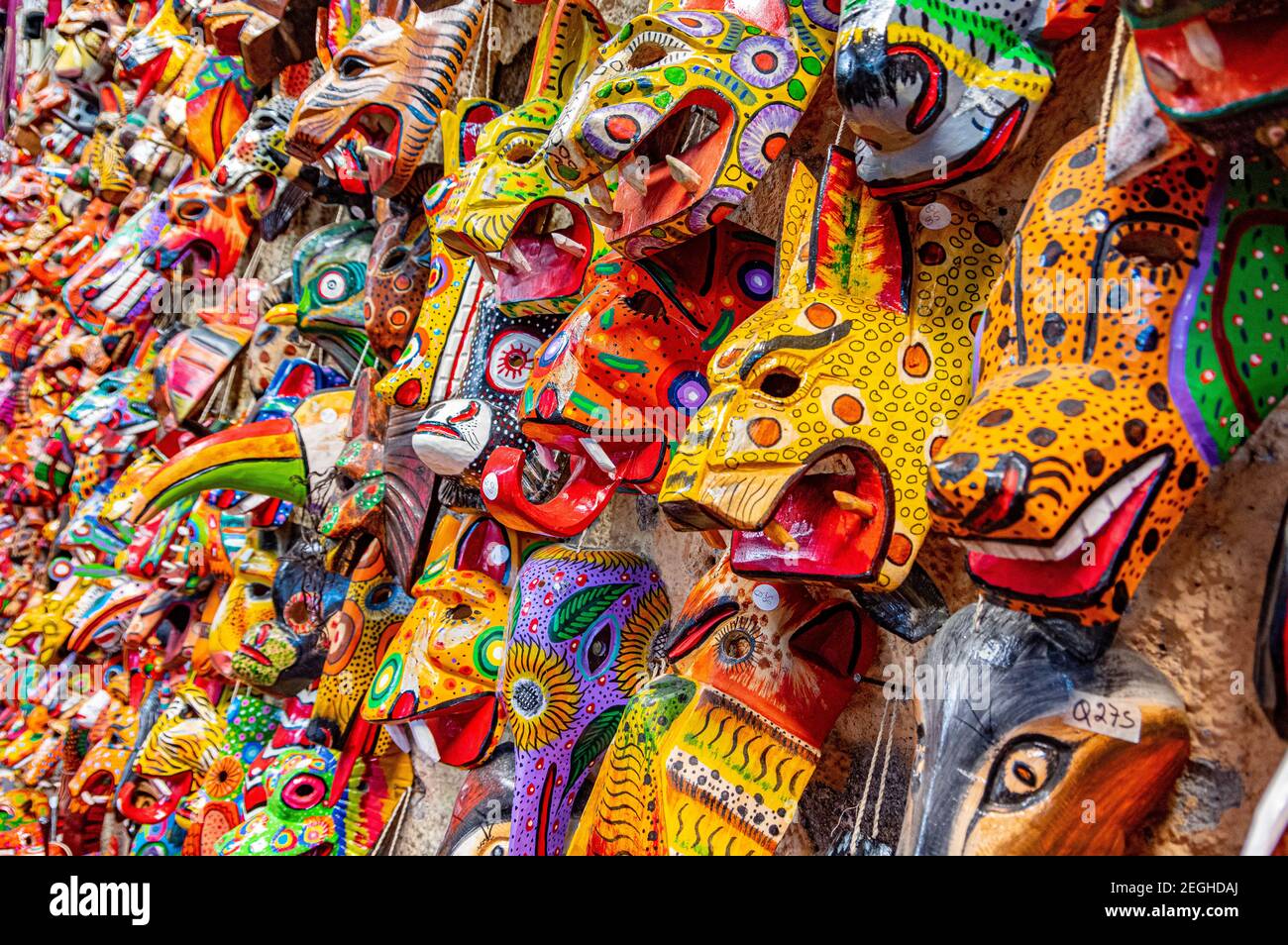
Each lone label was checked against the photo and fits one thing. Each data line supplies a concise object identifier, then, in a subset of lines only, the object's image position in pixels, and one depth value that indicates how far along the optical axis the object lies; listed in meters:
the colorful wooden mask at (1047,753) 0.77
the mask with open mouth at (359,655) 1.83
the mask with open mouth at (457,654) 1.53
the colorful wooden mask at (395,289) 1.72
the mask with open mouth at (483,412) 1.37
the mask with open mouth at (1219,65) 0.61
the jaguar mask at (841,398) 0.92
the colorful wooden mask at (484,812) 1.55
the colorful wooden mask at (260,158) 2.45
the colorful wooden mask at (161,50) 3.12
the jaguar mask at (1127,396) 0.69
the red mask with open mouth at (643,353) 1.19
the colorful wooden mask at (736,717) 1.03
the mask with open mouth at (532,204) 1.32
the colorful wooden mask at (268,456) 1.98
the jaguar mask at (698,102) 1.06
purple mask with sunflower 1.32
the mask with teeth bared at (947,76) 0.86
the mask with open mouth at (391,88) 1.68
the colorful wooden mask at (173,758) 2.35
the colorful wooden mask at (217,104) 2.83
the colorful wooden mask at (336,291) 2.01
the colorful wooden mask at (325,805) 1.81
